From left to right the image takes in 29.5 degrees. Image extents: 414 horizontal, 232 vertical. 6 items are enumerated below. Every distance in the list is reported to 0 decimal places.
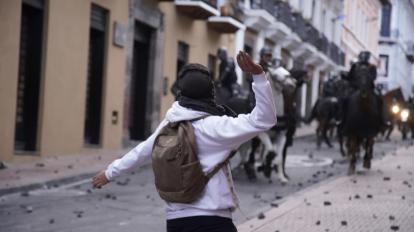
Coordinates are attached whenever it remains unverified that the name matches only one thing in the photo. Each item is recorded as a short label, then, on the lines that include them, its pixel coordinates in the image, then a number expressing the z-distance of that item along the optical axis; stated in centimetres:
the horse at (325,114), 2064
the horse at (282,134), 1117
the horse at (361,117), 1259
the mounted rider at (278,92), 1084
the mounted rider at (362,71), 1252
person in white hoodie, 383
